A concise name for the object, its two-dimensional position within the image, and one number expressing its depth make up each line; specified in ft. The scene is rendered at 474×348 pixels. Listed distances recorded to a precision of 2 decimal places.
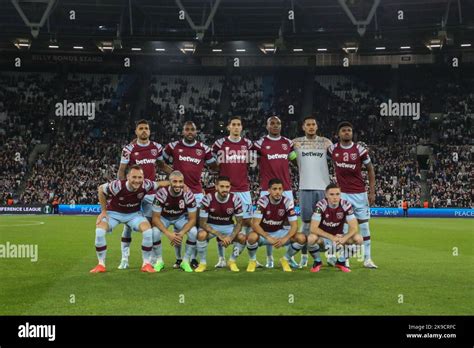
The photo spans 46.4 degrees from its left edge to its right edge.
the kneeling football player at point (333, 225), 32.83
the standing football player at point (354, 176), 35.01
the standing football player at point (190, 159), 34.83
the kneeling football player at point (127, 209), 32.04
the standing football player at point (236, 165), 34.65
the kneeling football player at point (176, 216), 32.45
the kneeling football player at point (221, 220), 32.96
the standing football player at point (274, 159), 34.76
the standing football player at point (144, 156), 35.06
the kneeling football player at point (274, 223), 32.99
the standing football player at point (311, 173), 35.14
